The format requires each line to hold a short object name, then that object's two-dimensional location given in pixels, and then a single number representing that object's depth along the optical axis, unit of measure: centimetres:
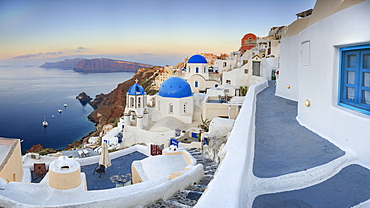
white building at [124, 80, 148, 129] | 2098
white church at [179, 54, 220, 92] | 2944
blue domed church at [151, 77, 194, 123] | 2164
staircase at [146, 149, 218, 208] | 398
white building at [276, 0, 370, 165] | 282
